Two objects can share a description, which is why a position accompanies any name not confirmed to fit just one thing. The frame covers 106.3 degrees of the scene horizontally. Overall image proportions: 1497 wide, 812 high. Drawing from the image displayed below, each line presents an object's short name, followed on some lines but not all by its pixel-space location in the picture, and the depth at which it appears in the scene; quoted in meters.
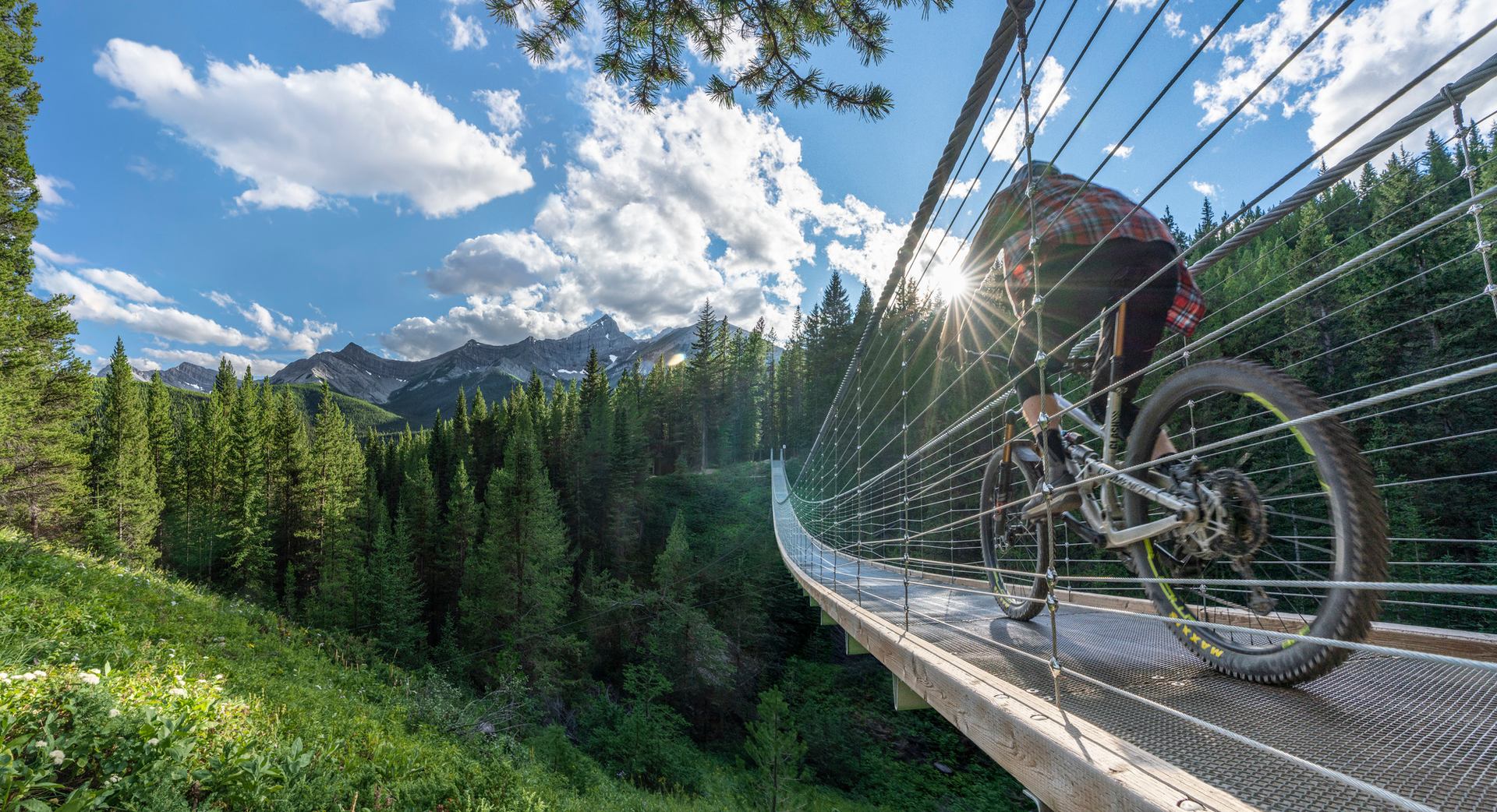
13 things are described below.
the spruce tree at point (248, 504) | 20.59
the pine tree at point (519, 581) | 16.45
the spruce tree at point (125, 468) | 18.55
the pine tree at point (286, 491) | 23.17
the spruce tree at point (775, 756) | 10.66
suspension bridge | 0.80
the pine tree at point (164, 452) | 22.55
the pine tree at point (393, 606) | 17.09
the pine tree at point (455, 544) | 22.45
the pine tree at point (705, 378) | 34.00
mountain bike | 0.99
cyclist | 1.51
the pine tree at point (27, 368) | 9.50
